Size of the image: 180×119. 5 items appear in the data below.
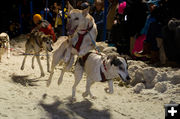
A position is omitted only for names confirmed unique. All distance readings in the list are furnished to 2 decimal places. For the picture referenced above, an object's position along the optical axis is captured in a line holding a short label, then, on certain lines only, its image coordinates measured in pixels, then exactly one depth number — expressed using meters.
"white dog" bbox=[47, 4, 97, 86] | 5.28
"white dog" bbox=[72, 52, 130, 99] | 4.89
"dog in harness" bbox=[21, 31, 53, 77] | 7.65
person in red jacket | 8.16
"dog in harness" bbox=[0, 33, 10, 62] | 8.95
